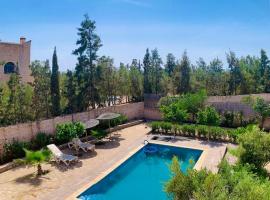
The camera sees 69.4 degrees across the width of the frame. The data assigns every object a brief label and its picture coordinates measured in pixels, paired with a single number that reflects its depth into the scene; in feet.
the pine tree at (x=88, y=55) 54.22
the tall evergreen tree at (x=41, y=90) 46.32
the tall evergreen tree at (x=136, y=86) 69.29
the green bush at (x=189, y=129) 46.32
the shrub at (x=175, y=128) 47.28
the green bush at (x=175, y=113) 47.29
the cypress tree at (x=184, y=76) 73.62
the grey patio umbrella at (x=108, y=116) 43.15
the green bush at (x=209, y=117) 45.45
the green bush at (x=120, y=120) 50.69
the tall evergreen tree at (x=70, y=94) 54.86
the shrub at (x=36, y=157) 29.22
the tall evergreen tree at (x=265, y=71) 77.25
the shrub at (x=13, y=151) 33.93
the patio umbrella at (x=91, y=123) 40.76
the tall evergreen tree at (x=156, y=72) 74.34
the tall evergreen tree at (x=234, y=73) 76.92
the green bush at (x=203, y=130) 44.96
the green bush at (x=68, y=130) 38.62
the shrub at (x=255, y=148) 26.33
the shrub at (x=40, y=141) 37.88
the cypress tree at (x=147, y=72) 71.55
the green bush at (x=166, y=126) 47.97
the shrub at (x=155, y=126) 48.80
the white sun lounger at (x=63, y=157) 33.35
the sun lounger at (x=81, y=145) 38.11
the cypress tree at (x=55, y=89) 50.43
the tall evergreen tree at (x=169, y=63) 99.82
